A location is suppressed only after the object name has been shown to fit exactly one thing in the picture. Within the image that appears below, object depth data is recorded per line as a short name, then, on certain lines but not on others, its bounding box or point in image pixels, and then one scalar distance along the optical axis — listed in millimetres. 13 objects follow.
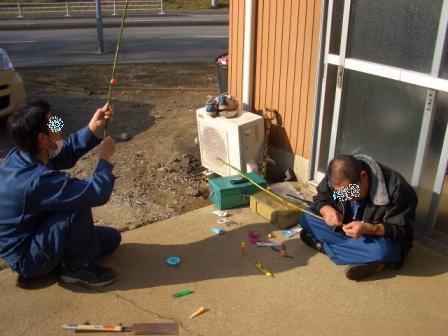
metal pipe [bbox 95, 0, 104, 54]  13160
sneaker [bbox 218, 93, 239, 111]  5094
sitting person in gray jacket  3321
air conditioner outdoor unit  4840
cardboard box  4219
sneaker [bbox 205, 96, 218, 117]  5074
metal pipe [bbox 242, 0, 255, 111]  5004
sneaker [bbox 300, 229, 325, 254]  3838
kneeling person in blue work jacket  3020
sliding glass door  3596
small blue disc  3688
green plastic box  4496
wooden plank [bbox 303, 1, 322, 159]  4383
